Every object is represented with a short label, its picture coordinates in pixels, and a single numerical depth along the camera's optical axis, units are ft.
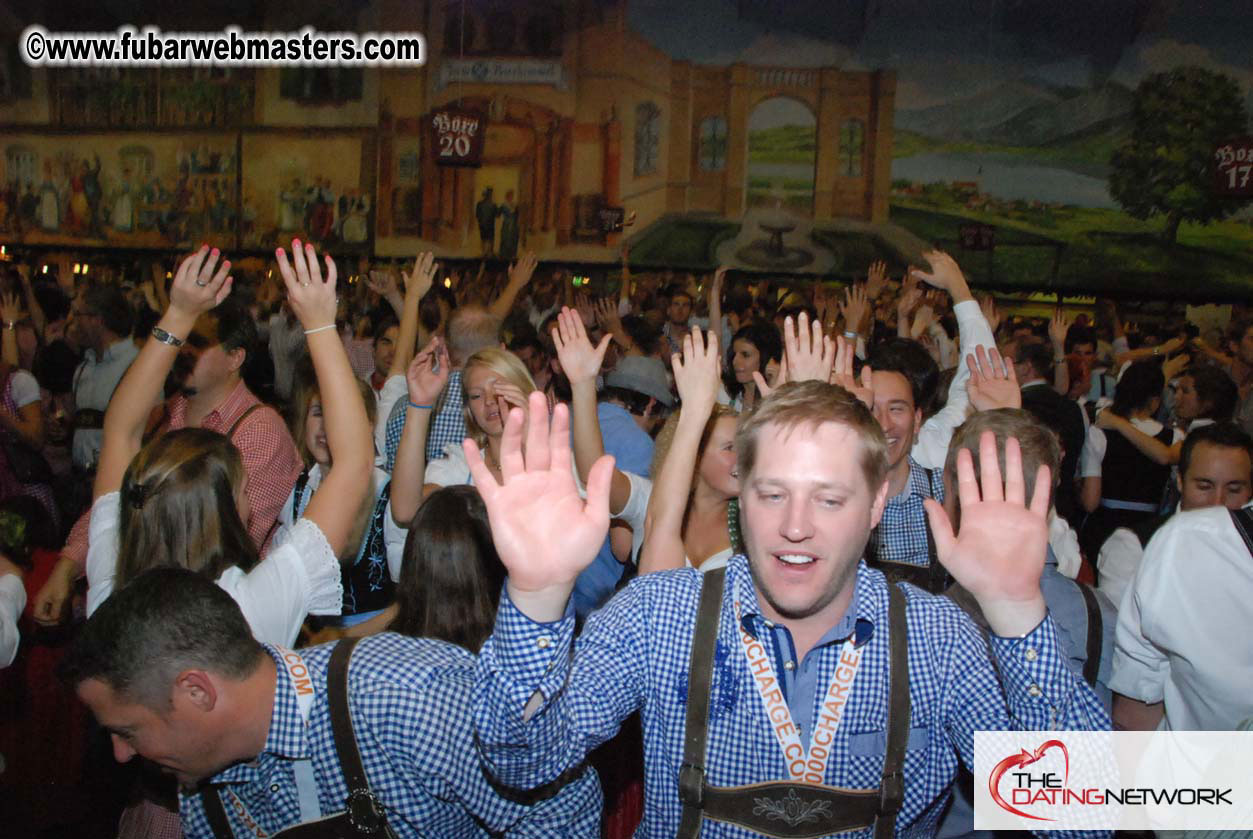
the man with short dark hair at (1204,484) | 10.37
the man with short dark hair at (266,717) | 5.87
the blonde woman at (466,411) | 11.38
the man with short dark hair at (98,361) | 17.39
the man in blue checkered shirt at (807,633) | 5.49
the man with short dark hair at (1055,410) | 15.49
